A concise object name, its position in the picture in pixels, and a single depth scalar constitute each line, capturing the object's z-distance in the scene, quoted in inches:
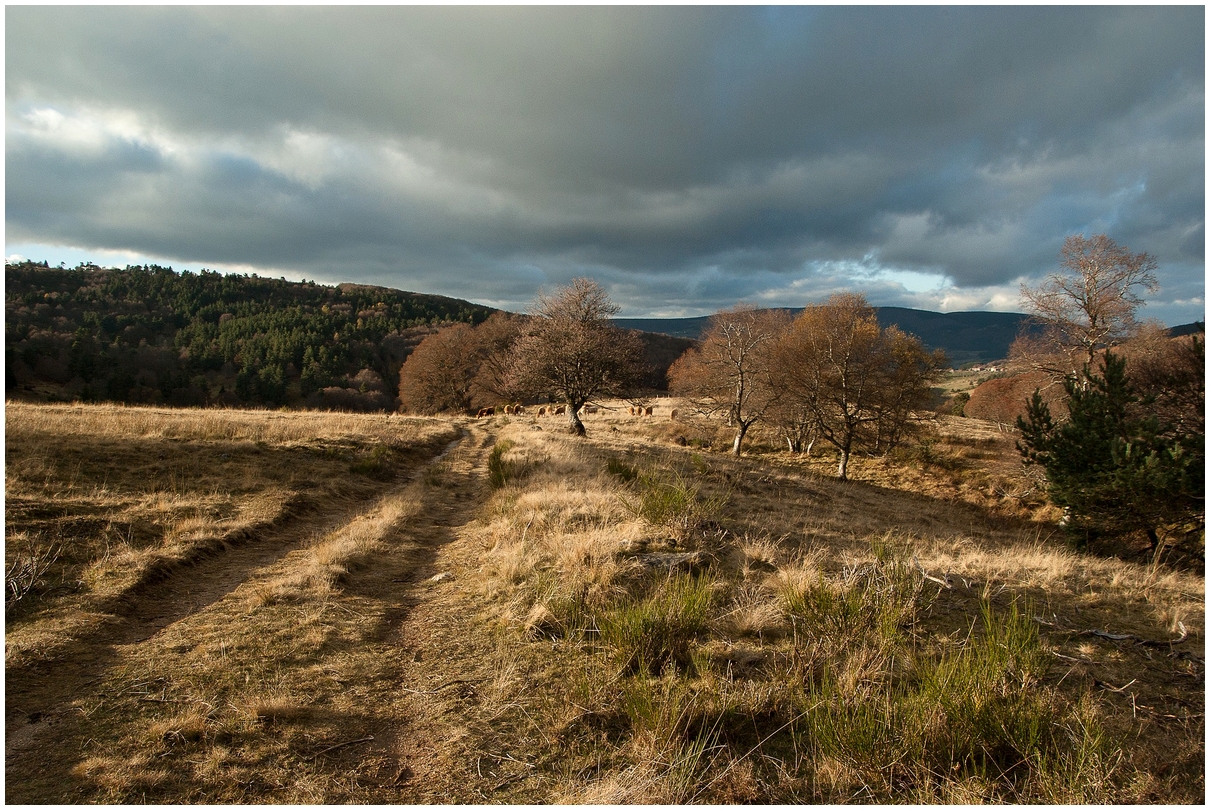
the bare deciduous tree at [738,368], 1429.6
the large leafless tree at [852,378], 1242.6
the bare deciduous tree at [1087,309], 835.4
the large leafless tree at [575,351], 1166.3
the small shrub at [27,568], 227.0
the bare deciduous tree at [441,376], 2507.4
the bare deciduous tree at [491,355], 2260.1
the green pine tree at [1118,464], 481.1
